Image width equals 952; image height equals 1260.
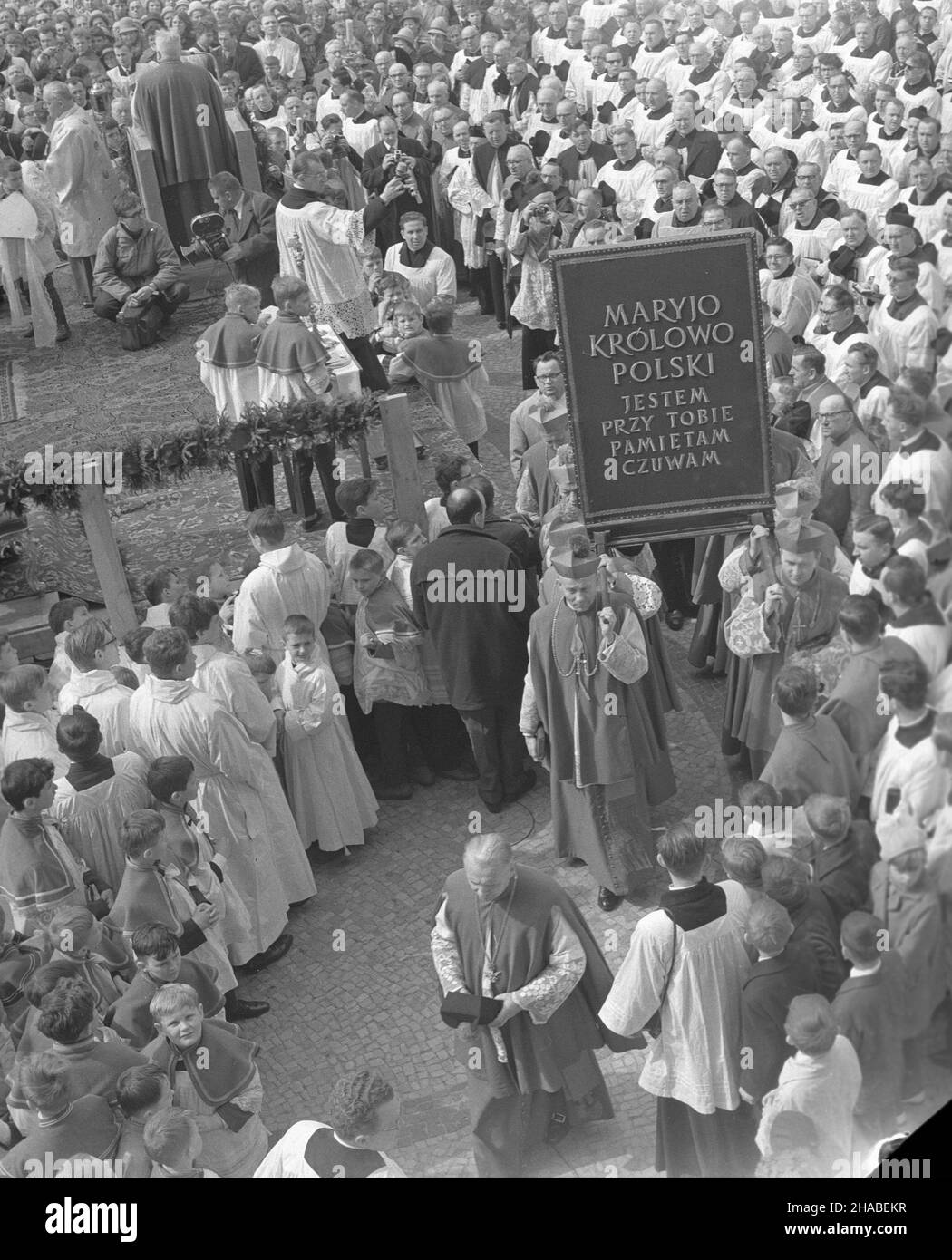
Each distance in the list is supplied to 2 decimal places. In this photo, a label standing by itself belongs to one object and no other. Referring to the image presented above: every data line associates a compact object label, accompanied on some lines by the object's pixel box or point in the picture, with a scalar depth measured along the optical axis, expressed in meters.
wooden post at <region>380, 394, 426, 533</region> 9.84
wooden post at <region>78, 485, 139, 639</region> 9.57
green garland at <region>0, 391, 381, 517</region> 9.48
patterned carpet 11.63
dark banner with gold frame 6.50
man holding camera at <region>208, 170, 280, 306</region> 14.06
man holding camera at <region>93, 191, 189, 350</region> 14.67
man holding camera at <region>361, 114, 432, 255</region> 15.59
